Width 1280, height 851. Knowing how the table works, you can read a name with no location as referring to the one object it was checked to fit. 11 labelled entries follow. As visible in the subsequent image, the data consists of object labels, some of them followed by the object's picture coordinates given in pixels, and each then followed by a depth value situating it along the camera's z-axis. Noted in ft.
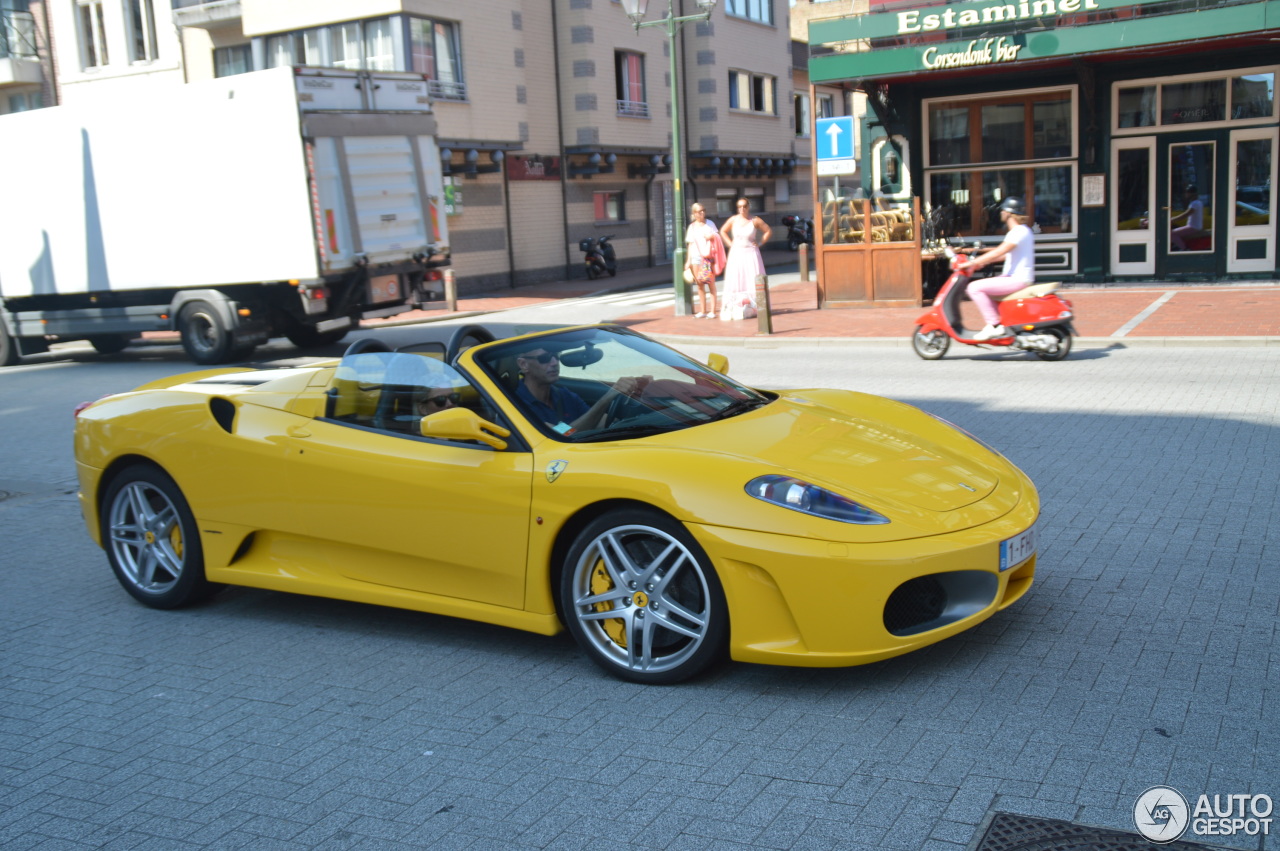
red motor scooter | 41.29
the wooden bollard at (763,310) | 54.80
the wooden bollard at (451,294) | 81.46
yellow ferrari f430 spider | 13.28
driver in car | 15.76
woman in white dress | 62.08
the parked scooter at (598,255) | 107.34
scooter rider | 41.47
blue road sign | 64.08
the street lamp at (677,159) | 63.67
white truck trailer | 51.93
